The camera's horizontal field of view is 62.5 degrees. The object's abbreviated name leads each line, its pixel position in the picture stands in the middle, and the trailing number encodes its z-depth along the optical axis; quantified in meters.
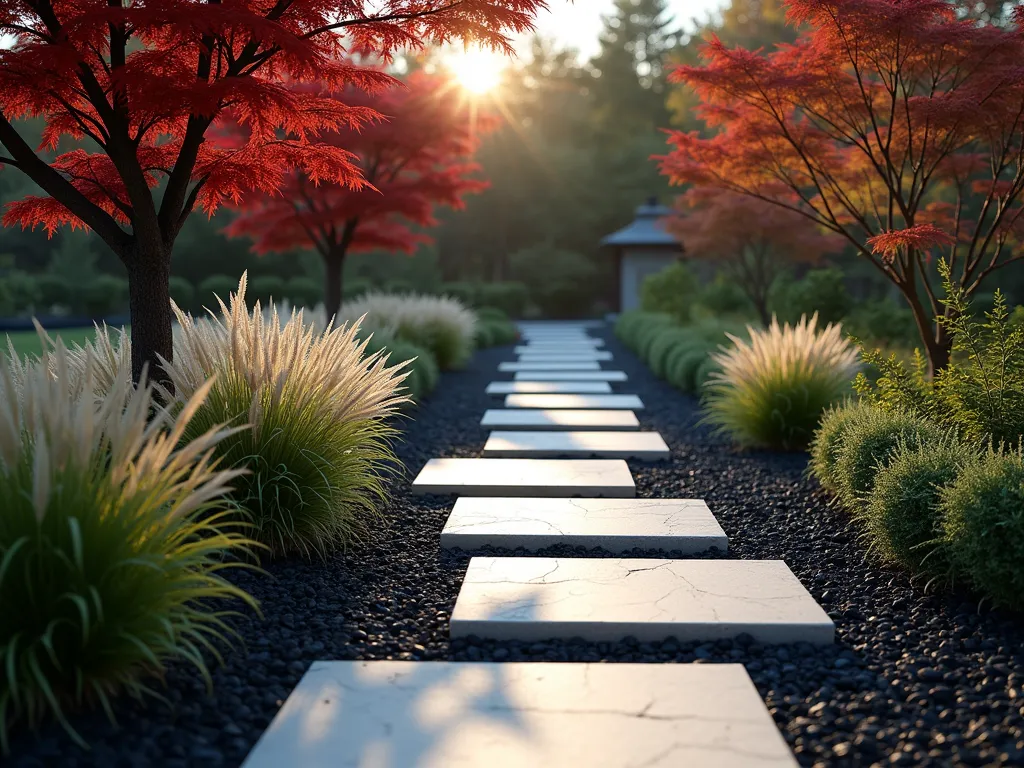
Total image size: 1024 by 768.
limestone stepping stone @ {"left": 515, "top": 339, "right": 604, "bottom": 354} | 13.63
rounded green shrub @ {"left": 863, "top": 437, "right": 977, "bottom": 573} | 3.11
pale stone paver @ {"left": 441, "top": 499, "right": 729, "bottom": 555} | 3.61
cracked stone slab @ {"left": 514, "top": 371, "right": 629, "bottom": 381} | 9.81
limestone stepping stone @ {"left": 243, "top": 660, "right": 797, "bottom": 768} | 1.96
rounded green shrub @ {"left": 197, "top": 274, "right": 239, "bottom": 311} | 22.17
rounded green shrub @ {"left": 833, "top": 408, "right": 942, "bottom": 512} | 3.82
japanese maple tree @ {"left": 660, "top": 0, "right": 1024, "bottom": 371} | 4.85
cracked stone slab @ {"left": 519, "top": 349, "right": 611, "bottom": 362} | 11.99
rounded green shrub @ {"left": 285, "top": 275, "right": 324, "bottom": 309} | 22.09
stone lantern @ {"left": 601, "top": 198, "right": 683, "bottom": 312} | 20.75
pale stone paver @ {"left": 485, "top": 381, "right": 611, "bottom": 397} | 8.63
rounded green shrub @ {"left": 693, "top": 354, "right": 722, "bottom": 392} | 7.64
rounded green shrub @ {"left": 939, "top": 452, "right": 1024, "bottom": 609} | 2.66
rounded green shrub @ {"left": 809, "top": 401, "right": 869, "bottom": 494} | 4.32
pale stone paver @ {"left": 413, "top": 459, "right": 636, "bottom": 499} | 4.56
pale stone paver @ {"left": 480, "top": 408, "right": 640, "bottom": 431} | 6.61
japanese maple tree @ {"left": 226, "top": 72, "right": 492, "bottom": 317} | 9.11
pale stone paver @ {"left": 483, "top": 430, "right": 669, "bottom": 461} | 5.58
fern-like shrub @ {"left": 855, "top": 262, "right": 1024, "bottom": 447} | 3.83
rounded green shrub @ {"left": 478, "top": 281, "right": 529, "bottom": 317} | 23.80
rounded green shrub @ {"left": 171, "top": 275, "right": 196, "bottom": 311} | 20.84
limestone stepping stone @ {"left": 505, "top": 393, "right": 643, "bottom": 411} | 7.61
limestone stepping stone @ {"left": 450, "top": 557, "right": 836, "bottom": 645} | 2.67
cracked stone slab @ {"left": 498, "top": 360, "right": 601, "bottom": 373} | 10.78
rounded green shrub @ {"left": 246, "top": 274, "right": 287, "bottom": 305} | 22.05
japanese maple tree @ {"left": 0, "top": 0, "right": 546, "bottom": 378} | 3.34
